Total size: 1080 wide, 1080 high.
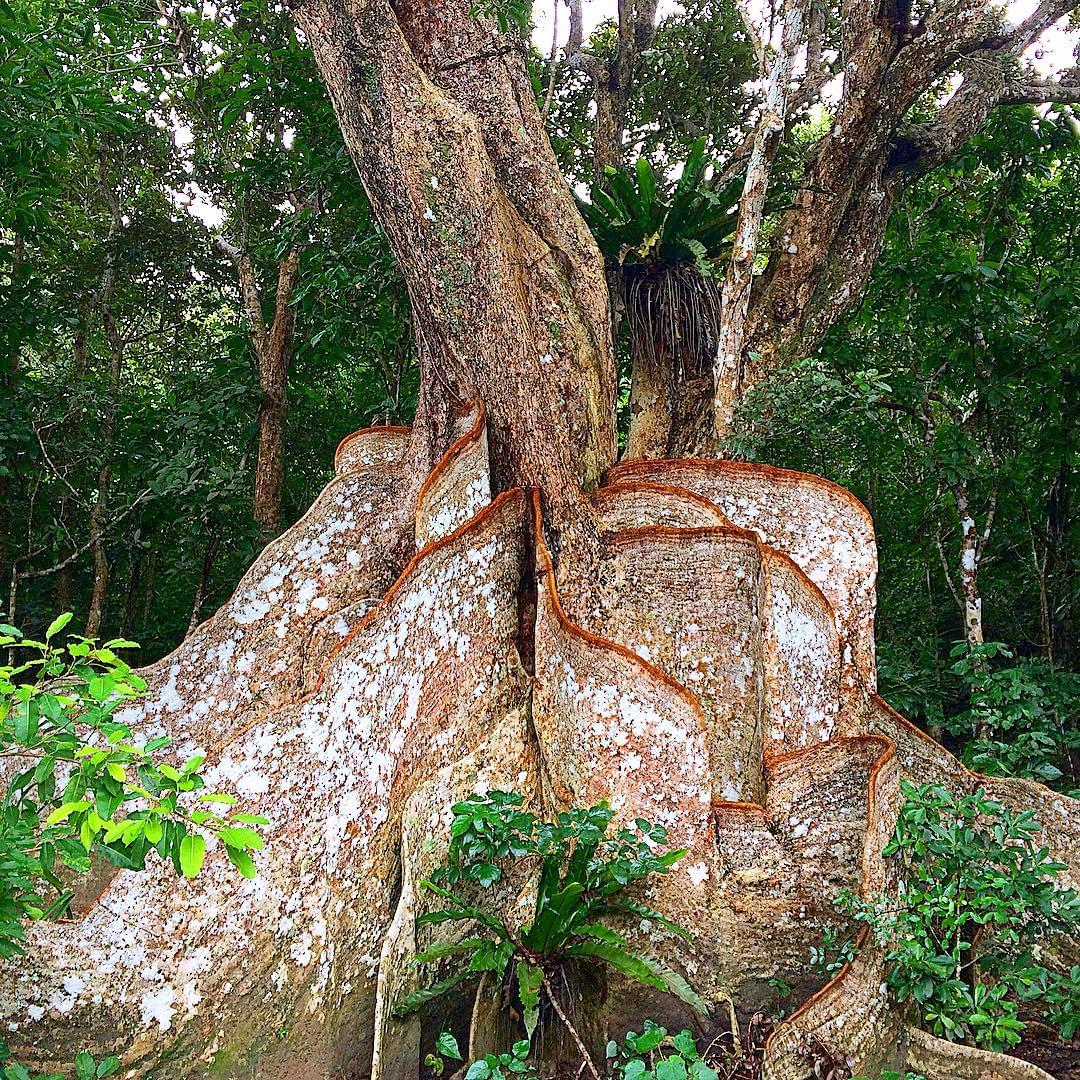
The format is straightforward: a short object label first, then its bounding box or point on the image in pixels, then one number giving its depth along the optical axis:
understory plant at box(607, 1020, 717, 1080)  2.21
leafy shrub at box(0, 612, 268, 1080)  1.90
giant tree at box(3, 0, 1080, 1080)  3.08
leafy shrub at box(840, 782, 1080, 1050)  2.78
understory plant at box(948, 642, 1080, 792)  4.43
